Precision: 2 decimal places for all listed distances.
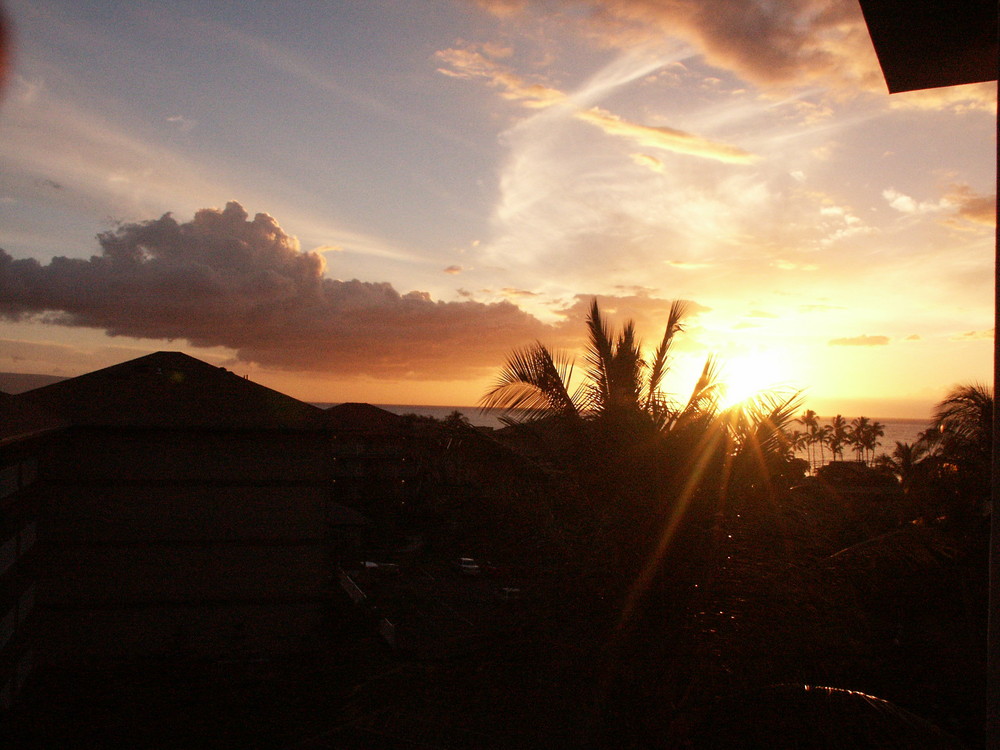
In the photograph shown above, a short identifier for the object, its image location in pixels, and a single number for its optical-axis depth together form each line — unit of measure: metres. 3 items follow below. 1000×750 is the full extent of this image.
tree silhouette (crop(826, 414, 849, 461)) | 89.84
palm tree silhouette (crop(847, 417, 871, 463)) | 101.19
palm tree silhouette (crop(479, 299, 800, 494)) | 7.22
